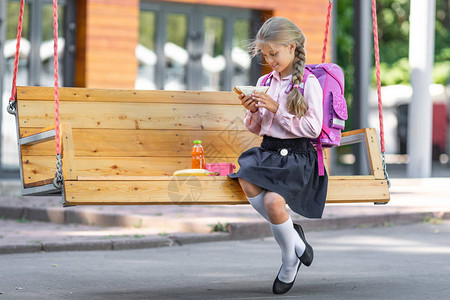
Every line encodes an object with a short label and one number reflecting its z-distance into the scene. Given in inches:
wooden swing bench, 447.5
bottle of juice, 480.1
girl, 403.5
